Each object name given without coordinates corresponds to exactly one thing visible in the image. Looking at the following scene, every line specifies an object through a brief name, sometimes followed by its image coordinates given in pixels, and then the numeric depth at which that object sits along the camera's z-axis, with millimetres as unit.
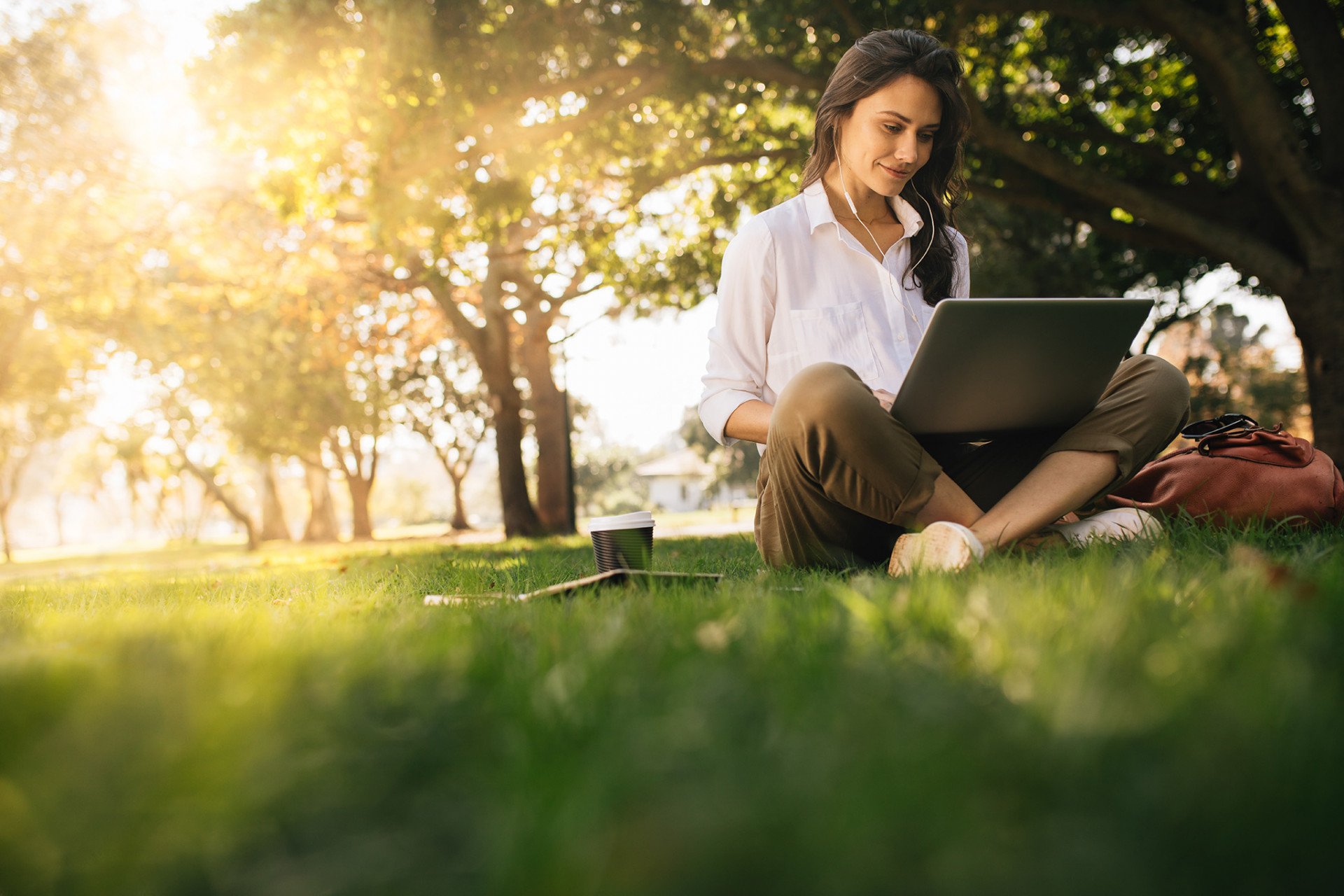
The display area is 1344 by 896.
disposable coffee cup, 3602
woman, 2840
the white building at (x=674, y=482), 95156
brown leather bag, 3359
